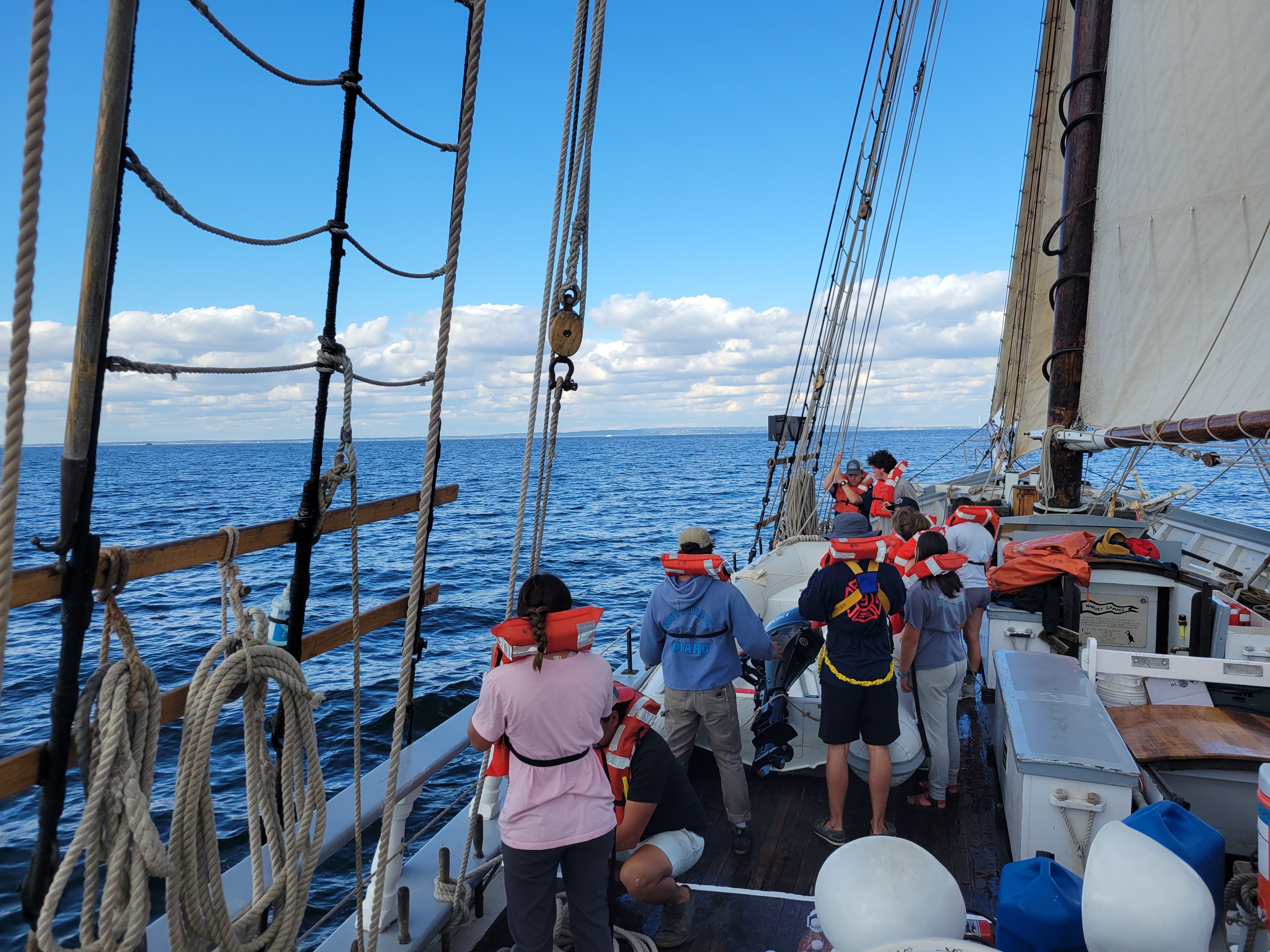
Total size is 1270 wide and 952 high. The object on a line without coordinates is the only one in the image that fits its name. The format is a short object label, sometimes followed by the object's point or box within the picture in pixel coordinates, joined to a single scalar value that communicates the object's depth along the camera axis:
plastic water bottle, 2.62
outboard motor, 4.30
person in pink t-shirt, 2.32
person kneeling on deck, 2.82
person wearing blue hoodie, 3.64
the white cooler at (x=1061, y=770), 2.74
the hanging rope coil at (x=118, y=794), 1.66
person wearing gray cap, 7.95
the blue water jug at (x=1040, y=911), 1.95
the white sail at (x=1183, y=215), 4.64
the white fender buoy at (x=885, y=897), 1.87
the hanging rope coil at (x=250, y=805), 1.84
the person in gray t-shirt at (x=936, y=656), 4.02
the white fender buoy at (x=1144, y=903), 1.72
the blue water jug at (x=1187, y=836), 2.13
